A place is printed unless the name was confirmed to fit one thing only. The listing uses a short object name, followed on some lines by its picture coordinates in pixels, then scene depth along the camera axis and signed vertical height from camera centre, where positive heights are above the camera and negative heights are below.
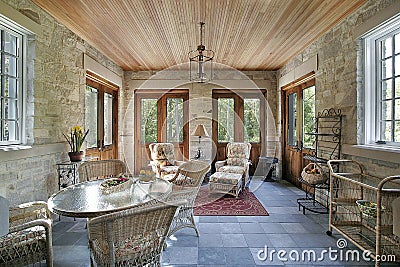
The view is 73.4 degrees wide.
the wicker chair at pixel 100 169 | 3.23 -0.48
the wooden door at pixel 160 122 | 6.86 +0.26
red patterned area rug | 4.02 -1.20
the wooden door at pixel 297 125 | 5.05 +0.15
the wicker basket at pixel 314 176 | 3.80 -0.64
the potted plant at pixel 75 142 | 3.71 -0.15
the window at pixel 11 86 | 2.90 +0.51
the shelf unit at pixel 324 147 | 3.75 -0.22
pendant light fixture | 3.86 +1.19
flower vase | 3.70 -0.34
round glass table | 1.99 -0.57
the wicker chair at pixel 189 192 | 2.85 -0.64
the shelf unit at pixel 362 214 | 2.28 -0.83
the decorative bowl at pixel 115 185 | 2.43 -0.50
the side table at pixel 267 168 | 6.42 -0.89
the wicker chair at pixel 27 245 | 1.94 -0.85
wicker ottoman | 4.80 -0.93
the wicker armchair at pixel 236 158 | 5.55 -0.58
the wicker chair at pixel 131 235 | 1.65 -0.67
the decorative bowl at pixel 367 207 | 2.55 -0.74
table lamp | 6.09 +0.02
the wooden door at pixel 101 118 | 5.01 +0.30
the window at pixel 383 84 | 2.88 +0.55
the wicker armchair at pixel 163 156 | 5.67 -0.54
